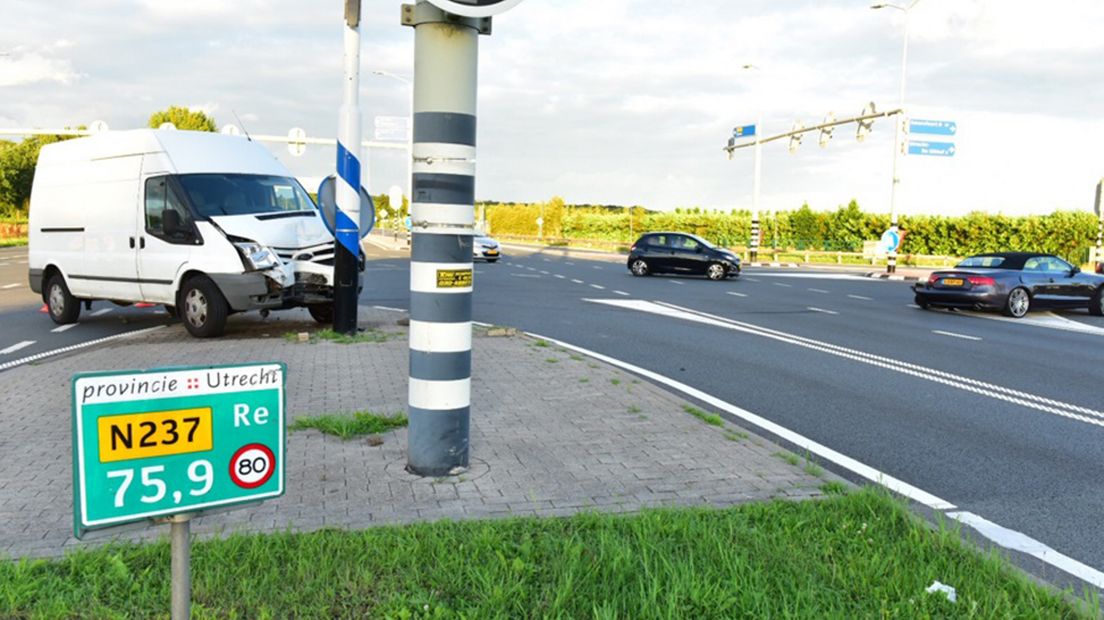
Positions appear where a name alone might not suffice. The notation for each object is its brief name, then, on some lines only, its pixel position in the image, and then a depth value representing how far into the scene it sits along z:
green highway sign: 2.28
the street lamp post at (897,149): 33.38
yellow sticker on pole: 4.68
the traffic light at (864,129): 32.47
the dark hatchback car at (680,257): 27.64
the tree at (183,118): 70.00
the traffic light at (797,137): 36.28
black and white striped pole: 4.59
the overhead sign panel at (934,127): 33.28
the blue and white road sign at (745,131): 39.59
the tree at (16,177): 63.94
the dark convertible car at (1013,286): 17.25
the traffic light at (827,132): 34.19
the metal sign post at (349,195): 10.50
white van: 10.35
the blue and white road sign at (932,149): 33.31
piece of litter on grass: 3.28
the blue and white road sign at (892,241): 33.84
